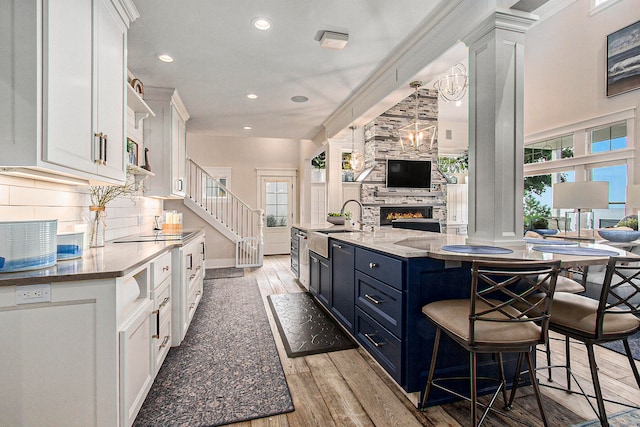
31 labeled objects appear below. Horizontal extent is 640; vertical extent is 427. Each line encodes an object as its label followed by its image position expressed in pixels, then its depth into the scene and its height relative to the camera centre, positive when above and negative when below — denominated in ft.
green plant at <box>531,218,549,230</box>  20.91 -0.71
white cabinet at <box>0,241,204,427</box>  4.22 -2.05
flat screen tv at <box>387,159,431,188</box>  25.76 +3.37
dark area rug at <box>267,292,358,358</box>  8.86 -3.79
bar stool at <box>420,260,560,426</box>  4.73 -1.82
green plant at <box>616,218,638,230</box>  15.15 -0.45
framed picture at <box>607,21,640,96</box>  17.52 +9.02
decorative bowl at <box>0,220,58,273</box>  4.43 -0.48
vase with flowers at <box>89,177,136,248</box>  7.66 +0.13
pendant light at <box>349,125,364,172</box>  16.55 +2.81
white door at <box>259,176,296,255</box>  27.45 +0.31
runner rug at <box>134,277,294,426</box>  5.94 -3.83
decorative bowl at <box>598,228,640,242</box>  11.72 -0.82
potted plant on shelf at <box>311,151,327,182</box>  25.60 +3.75
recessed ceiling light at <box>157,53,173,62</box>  10.18 +5.20
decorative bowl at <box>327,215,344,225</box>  14.75 -0.31
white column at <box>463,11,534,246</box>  6.72 +1.92
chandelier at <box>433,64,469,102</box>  11.57 +4.97
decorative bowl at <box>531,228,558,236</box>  14.93 -0.91
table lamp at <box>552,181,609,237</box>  11.76 +0.75
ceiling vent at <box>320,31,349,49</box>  8.82 +5.04
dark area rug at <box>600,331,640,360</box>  8.38 -3.77
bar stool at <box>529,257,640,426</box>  5.08 -1.86
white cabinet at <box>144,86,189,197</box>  12.75 +3.07
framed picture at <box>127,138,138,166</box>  9.46 +1.94
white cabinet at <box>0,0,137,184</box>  4.31 +2.00
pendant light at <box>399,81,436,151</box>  12.17 +3.04
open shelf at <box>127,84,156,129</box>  8.77 +3.45
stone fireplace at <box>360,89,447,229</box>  25.61 +3.30
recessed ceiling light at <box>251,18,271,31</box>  8.32 +5.19
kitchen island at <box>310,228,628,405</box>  6.12 -1.73
